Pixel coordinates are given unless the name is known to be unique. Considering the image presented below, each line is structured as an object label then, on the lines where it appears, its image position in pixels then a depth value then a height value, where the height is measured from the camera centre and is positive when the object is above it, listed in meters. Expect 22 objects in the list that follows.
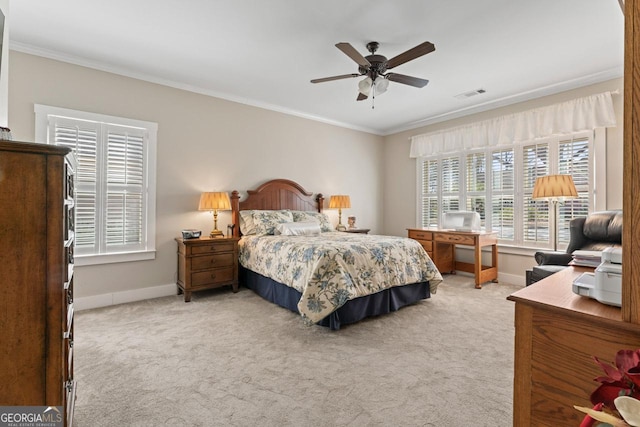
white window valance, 3.60 +1.27
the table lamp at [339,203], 5.23 +0.23
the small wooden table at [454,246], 4.17 -0.47
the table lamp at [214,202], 3.85 +0.17
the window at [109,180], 3.24 +0.40
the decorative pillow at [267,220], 4.18 -0.06
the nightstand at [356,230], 5.14 -0.25
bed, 2.71 -0.52
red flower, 0.47 -0.26
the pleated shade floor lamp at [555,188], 3.40 +0.34
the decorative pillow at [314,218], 4.67 -0.03
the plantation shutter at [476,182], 4.77 +0.55
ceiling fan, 2.69 +1.37
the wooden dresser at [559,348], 0.85 -0.40
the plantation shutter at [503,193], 4.45 +0.35
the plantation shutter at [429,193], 5.43 +0.43
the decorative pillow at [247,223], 4.21 -0.11
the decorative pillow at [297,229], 4.09 -0.18
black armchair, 2.94 -0.20
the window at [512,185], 3.80 +0.49
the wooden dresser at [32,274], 1.03 -0.21
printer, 0.89 -0.19
